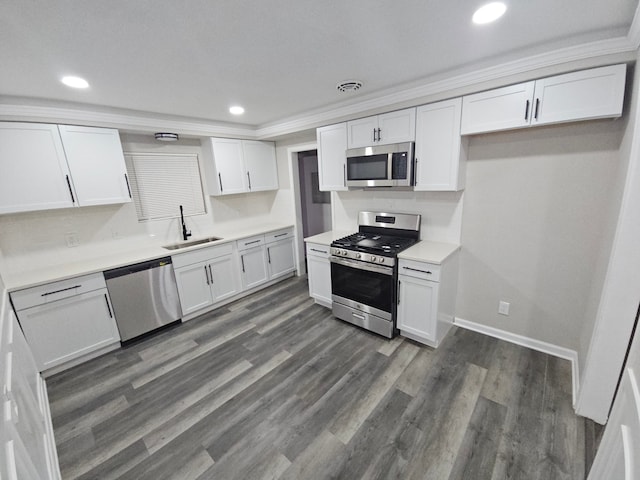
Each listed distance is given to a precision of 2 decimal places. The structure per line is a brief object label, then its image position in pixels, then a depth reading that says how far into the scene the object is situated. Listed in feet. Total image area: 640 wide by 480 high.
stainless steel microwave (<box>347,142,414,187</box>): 8.51
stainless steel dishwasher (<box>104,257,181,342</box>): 8.89
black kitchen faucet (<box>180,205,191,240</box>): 11.75
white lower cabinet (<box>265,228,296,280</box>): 13.48
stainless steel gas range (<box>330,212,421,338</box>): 8.57
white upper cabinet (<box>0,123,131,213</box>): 7.45
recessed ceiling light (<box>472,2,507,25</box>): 4.38
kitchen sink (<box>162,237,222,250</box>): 11.39
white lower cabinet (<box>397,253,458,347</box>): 7.88
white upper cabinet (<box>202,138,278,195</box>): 12.01
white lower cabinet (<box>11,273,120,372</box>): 7.50
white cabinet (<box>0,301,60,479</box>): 2.96
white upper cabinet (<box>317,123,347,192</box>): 10.08
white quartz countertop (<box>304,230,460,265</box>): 7.78
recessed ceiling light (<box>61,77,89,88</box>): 6.31
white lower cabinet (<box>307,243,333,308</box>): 10.57
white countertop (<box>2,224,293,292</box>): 7.68
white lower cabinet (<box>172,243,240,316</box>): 10.37
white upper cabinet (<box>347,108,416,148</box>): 8.42
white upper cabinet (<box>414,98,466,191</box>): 7.68
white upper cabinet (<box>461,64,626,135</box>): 5.64
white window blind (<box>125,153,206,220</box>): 10.69
